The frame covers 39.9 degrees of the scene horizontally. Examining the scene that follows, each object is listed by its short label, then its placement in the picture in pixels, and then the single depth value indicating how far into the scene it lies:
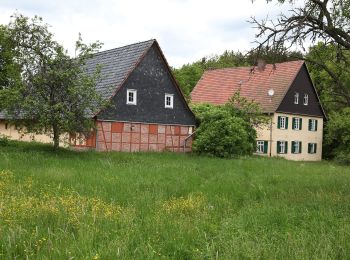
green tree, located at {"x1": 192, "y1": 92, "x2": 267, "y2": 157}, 32.72
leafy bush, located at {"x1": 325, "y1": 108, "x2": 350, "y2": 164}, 45.60
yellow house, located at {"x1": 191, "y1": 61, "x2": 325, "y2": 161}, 46.75
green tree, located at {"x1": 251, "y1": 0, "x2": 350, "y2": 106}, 12.89
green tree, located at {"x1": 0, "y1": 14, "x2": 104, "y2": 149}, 24.23
